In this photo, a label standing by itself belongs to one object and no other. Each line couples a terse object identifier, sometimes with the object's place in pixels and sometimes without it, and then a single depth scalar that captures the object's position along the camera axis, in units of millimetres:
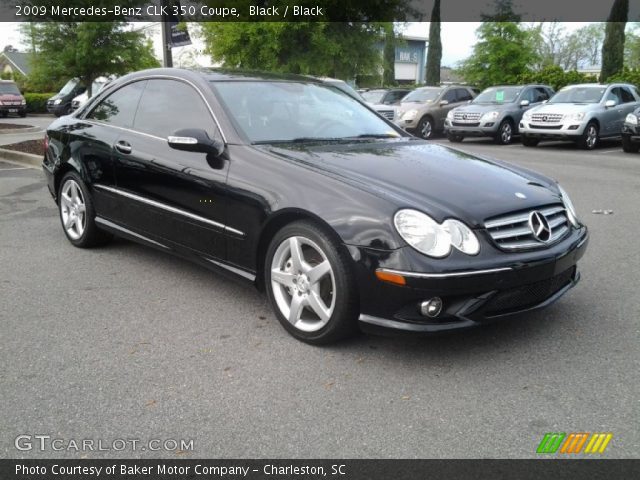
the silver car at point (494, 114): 17078
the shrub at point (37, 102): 35000
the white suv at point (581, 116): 15406
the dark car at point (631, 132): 14141
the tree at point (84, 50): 15305
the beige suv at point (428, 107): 19047
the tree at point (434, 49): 34500
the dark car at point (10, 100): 29906
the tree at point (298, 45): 17594
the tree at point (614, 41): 28141
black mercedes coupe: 3164
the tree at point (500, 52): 29766
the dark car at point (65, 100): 29203
